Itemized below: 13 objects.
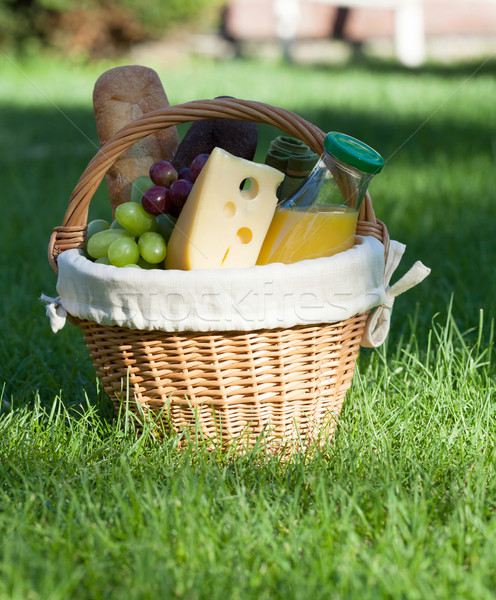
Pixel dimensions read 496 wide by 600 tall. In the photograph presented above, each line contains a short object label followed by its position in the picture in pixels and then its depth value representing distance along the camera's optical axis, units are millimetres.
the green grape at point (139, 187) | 2101
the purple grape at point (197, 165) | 2059
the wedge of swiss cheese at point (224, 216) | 2007
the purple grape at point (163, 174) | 2073
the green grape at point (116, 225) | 2096
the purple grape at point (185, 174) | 2070
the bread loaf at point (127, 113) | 2158
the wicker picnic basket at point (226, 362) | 2003
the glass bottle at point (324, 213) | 2025
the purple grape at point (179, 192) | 2049
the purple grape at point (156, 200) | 2051
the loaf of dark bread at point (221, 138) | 2123
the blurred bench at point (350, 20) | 14875
